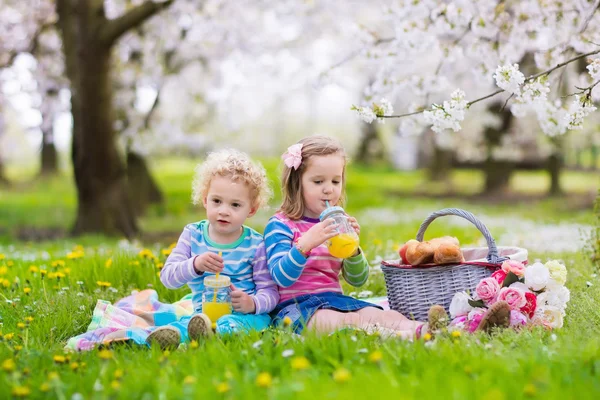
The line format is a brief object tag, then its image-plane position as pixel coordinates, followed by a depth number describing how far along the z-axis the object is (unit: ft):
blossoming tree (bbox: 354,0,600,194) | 16.20
